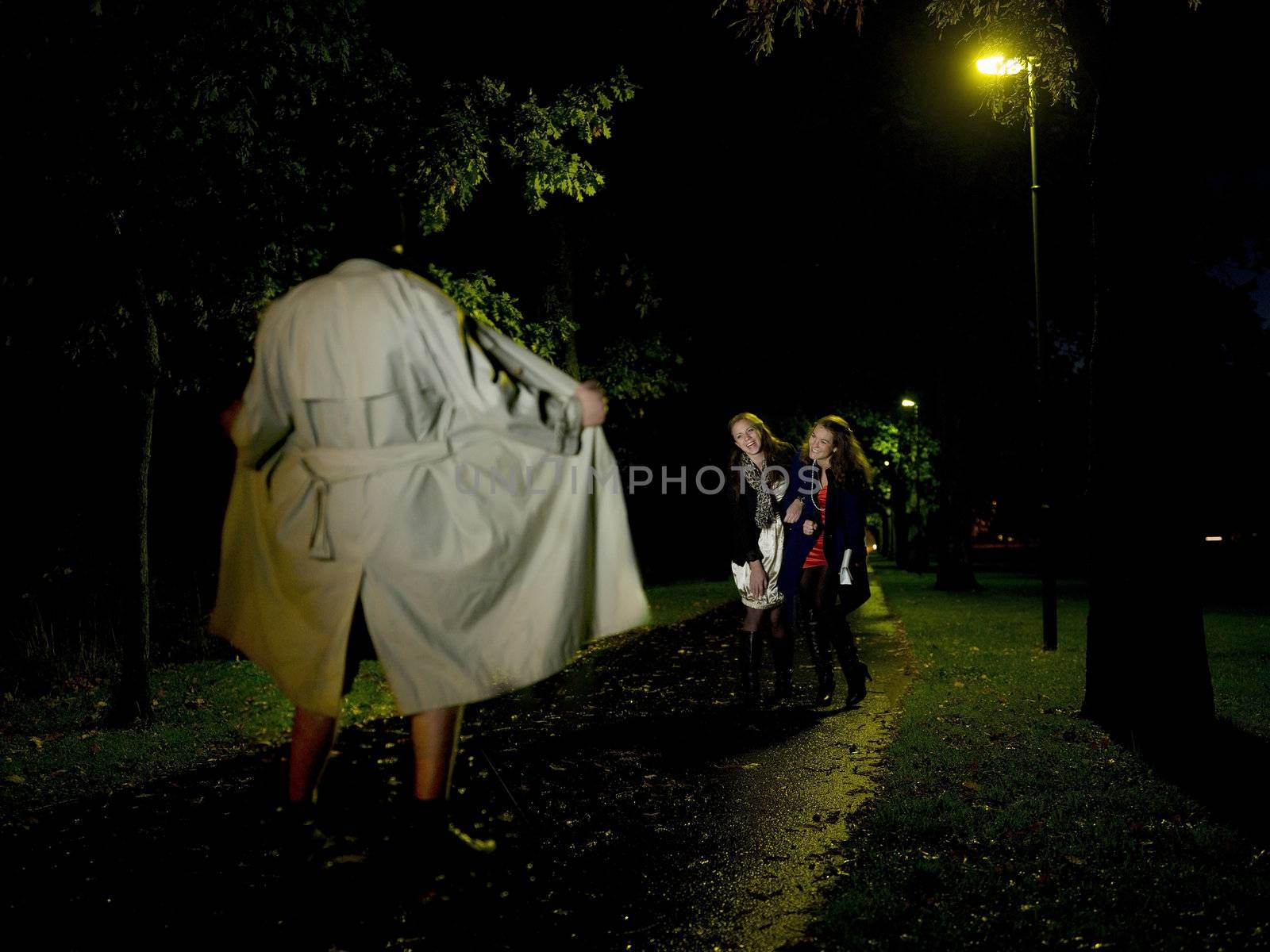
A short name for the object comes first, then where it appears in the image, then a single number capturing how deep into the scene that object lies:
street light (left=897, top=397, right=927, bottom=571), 26.33
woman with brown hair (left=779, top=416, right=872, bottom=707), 7.74
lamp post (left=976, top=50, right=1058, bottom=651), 10.33
